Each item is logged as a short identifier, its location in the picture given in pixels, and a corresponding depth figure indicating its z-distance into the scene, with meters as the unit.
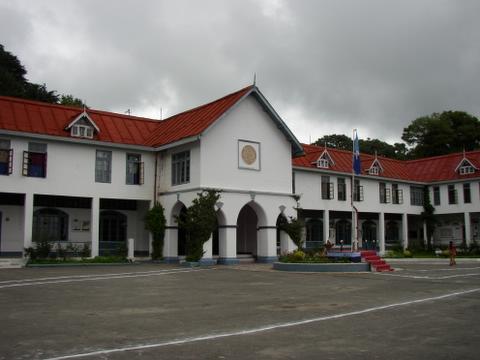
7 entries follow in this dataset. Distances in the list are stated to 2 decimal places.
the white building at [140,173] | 26.33
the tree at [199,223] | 25.72
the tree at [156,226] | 28.50
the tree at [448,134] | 61.19
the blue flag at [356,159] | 25.80
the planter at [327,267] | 22.24
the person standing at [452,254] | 27.84
